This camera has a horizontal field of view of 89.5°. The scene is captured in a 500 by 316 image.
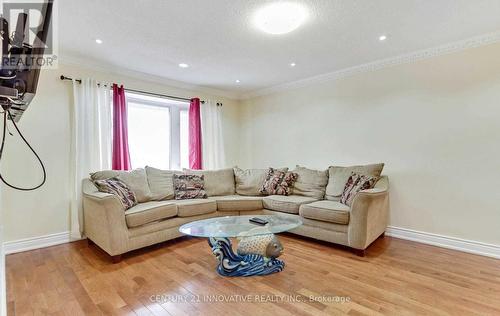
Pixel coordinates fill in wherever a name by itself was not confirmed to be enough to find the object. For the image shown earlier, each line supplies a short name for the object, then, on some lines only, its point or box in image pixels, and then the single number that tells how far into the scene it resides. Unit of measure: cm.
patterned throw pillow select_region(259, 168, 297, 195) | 365
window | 381
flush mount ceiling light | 202
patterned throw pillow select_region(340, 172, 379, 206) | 284
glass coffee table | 215
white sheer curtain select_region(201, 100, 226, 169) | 444
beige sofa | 251
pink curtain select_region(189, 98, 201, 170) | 431
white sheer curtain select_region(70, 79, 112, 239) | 311
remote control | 239
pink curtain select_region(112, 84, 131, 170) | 341
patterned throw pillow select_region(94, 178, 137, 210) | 274
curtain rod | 349
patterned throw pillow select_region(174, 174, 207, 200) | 347
